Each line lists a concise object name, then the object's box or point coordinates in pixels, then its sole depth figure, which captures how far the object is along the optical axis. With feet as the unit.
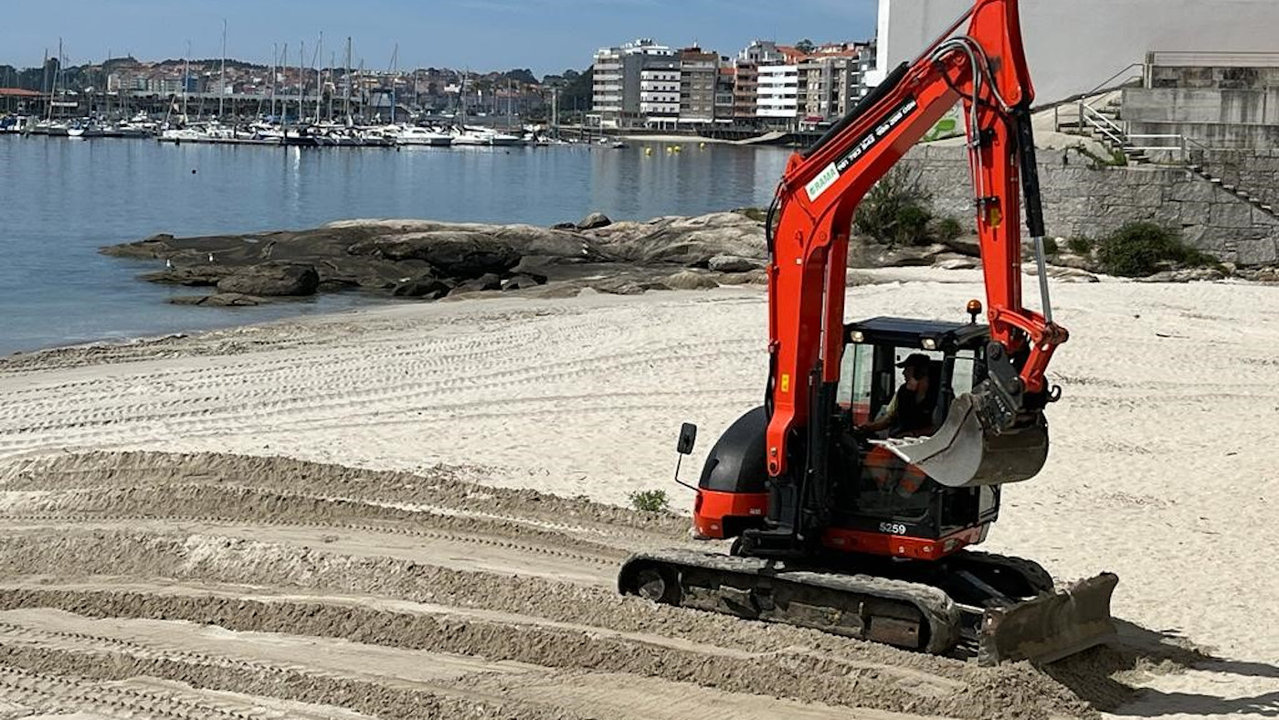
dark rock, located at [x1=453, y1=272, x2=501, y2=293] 124.36
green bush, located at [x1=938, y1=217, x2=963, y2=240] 127.54
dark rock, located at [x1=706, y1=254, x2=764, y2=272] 127.13
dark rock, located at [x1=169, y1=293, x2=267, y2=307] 116.16
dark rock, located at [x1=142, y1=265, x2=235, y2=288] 128.88
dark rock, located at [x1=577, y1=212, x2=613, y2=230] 178.50
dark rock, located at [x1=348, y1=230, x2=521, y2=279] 136.26
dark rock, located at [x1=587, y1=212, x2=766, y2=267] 140.05
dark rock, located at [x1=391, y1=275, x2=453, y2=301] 123.24
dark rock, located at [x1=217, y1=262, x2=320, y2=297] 120.47
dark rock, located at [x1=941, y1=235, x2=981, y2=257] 125.80
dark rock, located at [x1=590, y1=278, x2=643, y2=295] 112.57
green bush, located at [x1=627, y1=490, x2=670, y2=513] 48.93
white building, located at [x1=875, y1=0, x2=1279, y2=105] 135.74
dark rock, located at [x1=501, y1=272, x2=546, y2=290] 124.88
